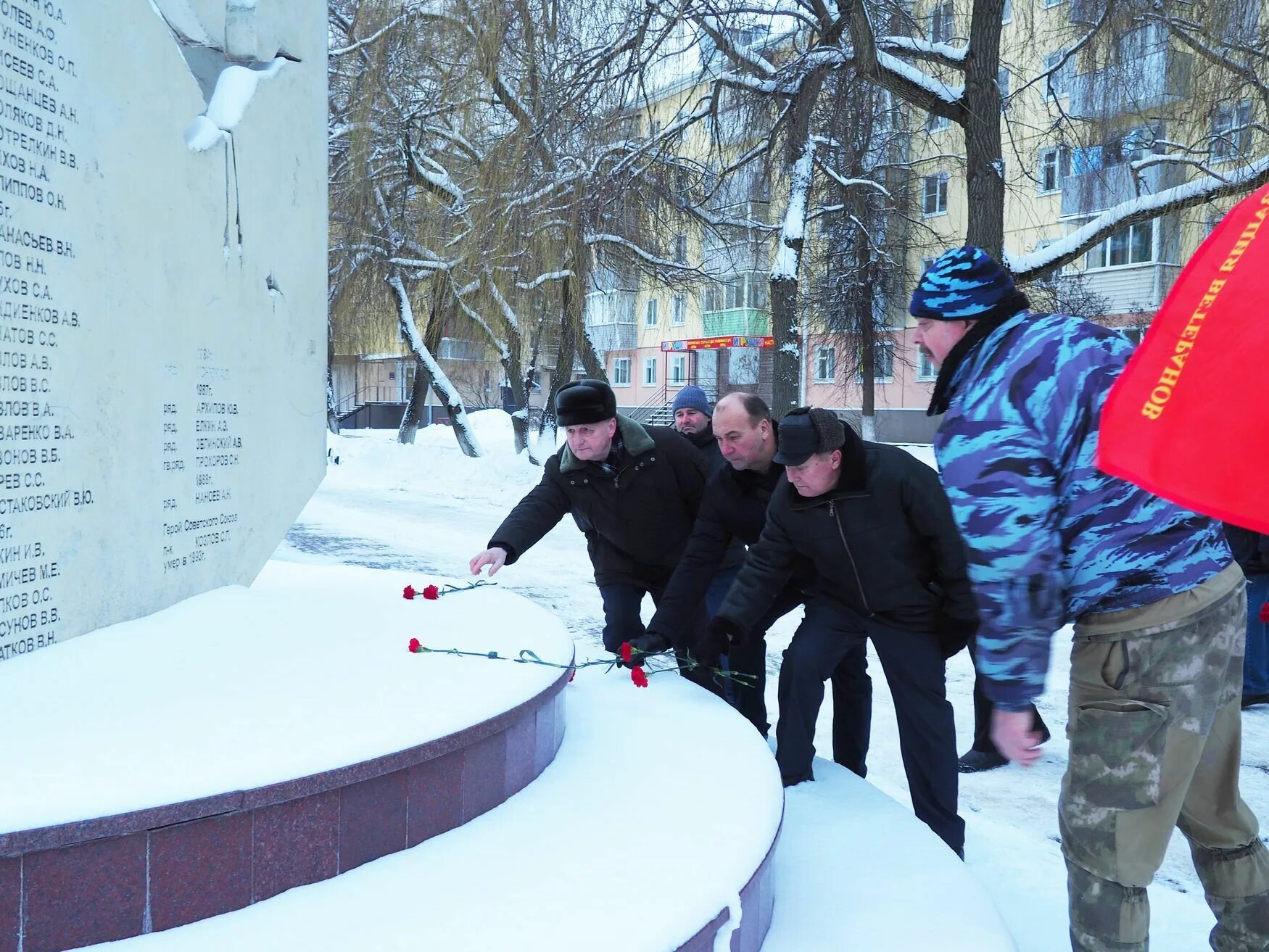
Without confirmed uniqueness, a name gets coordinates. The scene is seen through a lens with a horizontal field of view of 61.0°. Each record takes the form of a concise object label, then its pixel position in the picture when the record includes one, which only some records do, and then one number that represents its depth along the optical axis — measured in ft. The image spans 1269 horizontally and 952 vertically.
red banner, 4.50
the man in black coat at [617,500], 13.44
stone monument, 8.63
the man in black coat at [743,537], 12.89
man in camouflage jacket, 6.88
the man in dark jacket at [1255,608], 15.14
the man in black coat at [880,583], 10.78
